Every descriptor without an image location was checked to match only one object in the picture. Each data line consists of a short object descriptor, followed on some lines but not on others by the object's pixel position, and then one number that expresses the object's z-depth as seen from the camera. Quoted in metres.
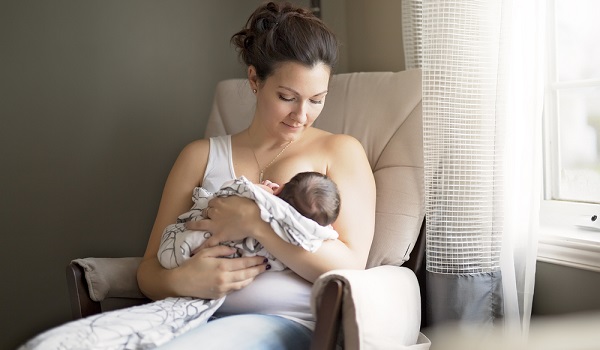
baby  1.68
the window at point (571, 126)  2.09
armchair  1.55
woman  1.73
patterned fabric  1.50
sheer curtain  1.87
